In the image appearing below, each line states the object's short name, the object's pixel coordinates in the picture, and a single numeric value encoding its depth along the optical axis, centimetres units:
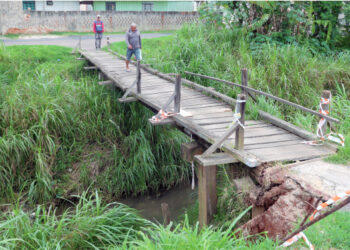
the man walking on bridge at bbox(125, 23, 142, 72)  946
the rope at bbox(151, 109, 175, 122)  591
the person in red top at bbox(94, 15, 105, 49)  1350
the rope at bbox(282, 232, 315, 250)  310
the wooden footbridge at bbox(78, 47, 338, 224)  449
